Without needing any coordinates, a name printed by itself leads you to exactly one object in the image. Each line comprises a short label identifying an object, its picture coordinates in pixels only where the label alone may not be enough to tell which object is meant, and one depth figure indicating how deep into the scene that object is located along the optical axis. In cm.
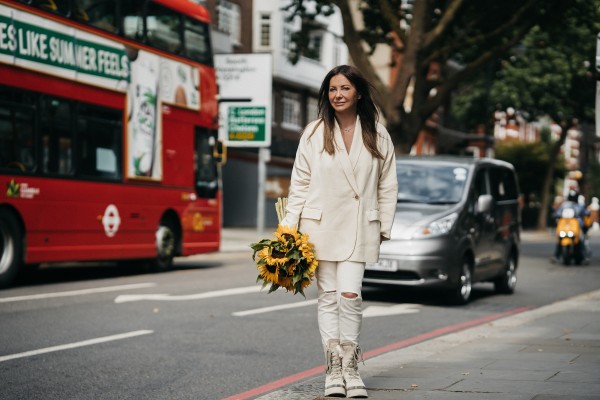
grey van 1337
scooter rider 2541
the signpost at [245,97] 2831
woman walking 625
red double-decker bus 1443
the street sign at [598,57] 1162
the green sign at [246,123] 2836
